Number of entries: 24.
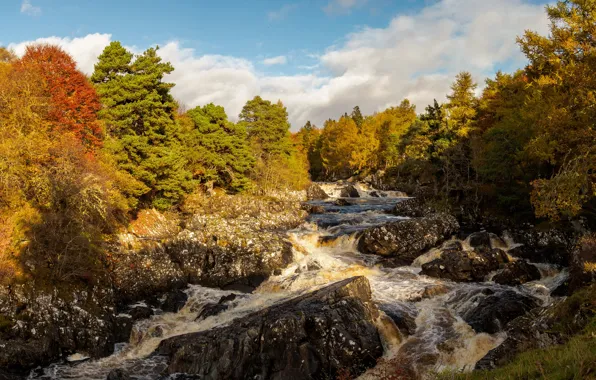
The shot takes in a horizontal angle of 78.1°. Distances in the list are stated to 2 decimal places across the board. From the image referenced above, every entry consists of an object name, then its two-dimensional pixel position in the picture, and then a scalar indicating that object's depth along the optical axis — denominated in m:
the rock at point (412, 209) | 36.18
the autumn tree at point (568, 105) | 14.40
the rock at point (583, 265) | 14.83
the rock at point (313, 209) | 38.56
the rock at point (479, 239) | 25.47
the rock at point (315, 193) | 51.31
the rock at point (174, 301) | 19.27
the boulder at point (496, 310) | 14.77
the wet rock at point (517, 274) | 19.69
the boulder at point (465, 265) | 20.70
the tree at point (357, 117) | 100.97
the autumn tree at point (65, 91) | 22.32
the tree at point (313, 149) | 90.86
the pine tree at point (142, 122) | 26.81
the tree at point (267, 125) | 52.47
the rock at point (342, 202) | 44.91
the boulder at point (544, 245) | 22.25
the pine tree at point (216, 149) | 36.97
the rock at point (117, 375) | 13.02
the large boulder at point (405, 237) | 25.78
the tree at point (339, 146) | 74.81
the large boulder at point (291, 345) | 12.84
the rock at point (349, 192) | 54.63
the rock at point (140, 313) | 18.07
